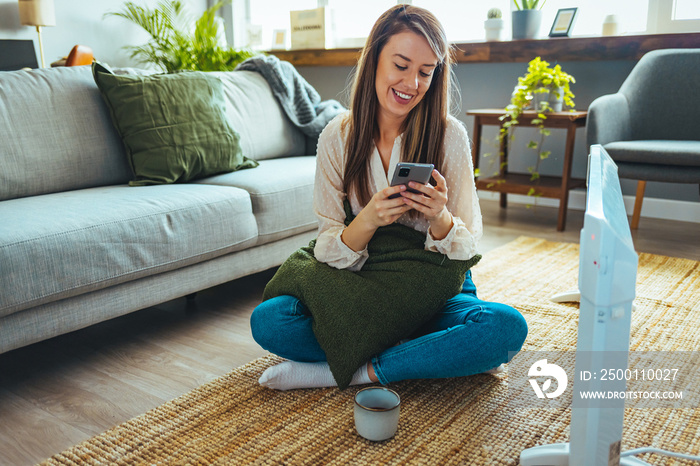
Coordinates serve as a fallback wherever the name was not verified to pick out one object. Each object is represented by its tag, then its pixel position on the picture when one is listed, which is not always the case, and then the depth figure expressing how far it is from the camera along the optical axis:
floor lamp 3.70
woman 1.30
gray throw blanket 2.72
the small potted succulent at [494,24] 3.50
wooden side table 2.94
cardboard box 4.26
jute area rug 1.16
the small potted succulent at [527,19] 3.31
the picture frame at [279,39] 4.62
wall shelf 2.93
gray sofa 1.41
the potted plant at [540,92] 3.00
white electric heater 0.78
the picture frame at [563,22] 3.24
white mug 1.16
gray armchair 2.63
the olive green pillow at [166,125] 2.03
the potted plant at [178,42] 3.88
